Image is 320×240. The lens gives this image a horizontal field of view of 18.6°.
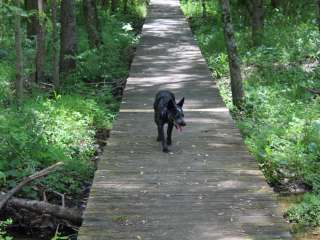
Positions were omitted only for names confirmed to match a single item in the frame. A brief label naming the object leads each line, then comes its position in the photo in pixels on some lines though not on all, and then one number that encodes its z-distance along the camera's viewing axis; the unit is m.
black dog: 14.22
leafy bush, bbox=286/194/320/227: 12.31
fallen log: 12.35
